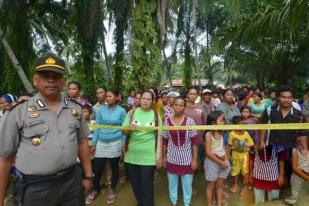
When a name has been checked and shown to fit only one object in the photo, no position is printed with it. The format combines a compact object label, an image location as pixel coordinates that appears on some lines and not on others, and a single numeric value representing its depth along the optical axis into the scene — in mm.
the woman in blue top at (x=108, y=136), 2888
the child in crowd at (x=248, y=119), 3292
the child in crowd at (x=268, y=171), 2646
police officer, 1447
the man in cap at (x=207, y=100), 3753
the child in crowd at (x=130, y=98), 4854
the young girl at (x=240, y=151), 2921
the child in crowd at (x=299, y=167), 2596
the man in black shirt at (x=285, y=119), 2447
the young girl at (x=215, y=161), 2639
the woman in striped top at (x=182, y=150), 2650
